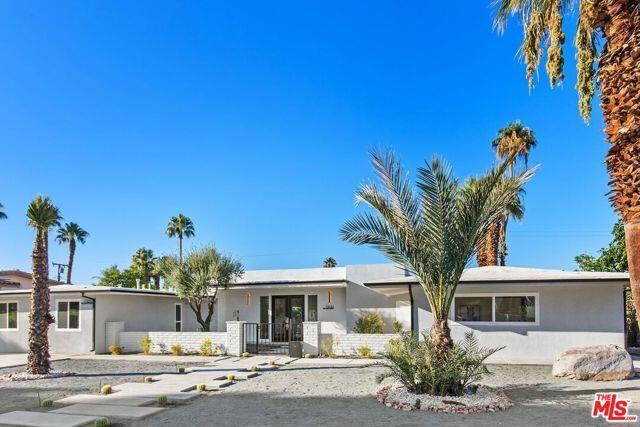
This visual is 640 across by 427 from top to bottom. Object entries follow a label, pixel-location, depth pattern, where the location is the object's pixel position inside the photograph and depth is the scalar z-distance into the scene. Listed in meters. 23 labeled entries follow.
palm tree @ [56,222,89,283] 47.28
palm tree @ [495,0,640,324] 4.78
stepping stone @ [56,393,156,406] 9.41
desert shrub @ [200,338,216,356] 17.77
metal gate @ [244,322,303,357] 16.94
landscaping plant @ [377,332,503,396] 9.18
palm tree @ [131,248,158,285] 43.84
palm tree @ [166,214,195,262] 45.97
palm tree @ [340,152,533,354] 9.61
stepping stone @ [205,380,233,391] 11.05
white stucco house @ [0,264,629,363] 14.81
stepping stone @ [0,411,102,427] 7.78
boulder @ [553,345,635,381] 11.56
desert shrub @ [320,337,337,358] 16.72
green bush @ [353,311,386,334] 19.53
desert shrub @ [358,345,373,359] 16.12
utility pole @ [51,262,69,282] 47.86
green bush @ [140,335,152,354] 18.59
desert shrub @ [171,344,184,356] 18.08
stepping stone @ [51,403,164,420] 8.37
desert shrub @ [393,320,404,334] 19.28
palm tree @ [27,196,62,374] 13.67
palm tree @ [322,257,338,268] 51.50
